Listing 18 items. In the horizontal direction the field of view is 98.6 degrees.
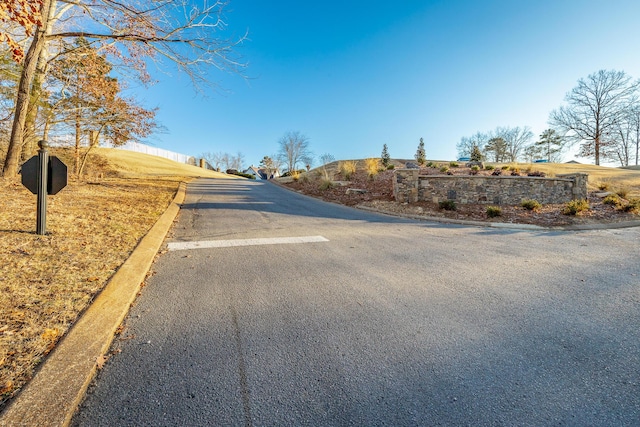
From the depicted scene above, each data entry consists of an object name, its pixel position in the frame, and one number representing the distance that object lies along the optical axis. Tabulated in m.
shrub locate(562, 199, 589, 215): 7.94
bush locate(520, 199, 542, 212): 8.55
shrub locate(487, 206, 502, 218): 7.93
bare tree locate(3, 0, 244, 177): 6.25
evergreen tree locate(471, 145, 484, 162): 19.53
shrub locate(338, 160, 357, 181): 14.84
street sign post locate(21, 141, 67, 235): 3.53
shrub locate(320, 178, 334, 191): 13.34
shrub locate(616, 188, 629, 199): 10.09
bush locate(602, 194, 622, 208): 8.57
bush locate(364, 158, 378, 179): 13.56
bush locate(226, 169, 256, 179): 50.32
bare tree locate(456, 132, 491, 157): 45.77
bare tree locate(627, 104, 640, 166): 27.61
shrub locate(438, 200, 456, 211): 8.66
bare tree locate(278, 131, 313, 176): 56.78
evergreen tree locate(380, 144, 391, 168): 30.80
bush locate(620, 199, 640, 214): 7.96
